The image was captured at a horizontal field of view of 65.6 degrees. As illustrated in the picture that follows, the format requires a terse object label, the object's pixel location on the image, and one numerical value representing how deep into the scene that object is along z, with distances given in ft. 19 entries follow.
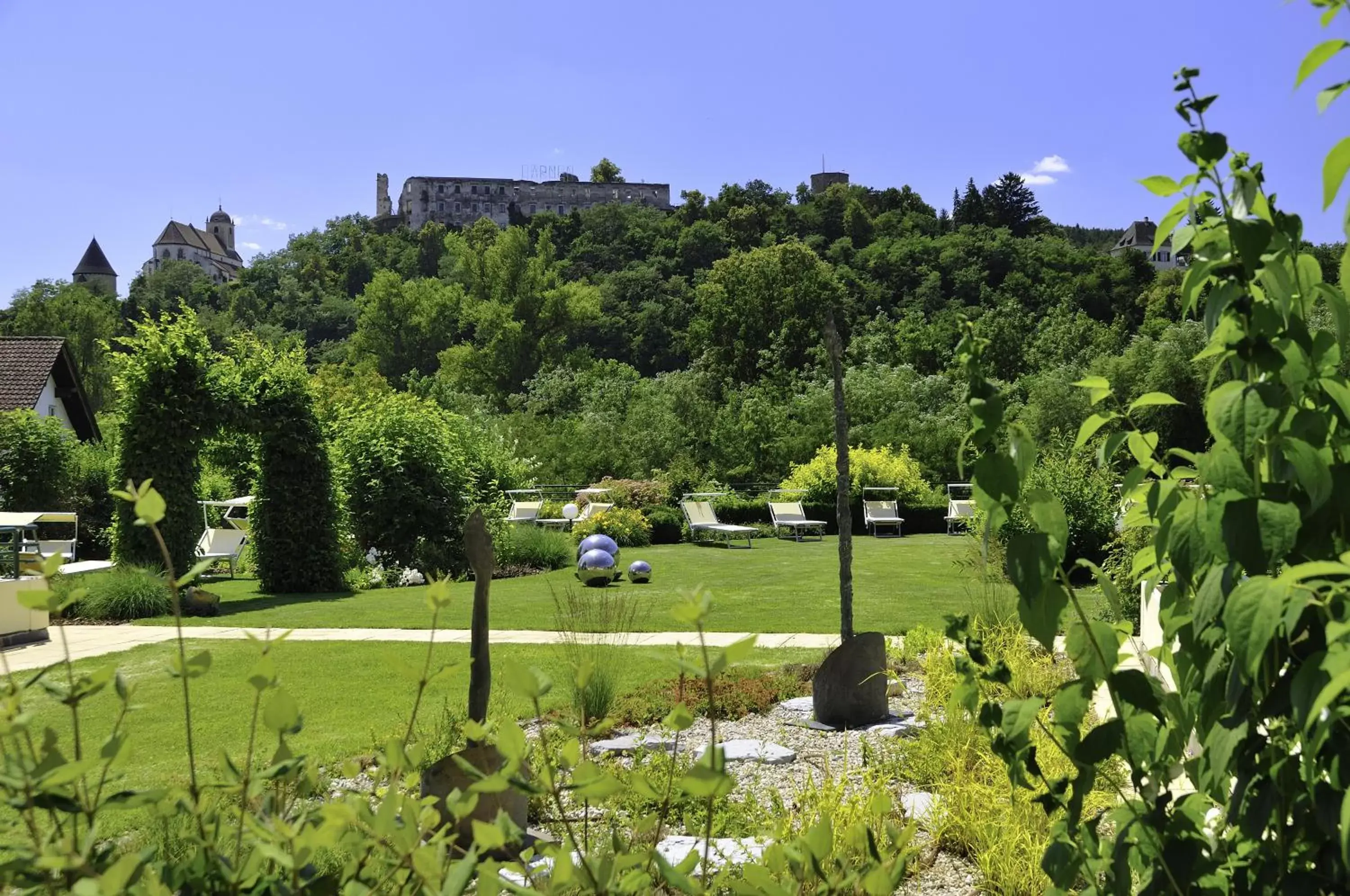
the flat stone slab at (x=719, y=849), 11.80
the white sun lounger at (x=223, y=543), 48.34
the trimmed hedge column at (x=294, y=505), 42.80
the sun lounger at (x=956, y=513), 60.23
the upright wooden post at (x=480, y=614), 12.42
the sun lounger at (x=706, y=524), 59.77
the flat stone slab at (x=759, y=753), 16.65
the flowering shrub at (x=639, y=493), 64.03
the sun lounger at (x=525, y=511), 62.23
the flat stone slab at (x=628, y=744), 17.43
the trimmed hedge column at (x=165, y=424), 38.52
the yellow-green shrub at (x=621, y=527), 57.31
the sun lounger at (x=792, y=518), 62.28
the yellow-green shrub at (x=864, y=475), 69.62
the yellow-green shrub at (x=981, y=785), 11.28
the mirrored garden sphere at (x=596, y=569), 42.19
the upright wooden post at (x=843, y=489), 21.04
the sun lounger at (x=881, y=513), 64.64
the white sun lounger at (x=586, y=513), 59.41
